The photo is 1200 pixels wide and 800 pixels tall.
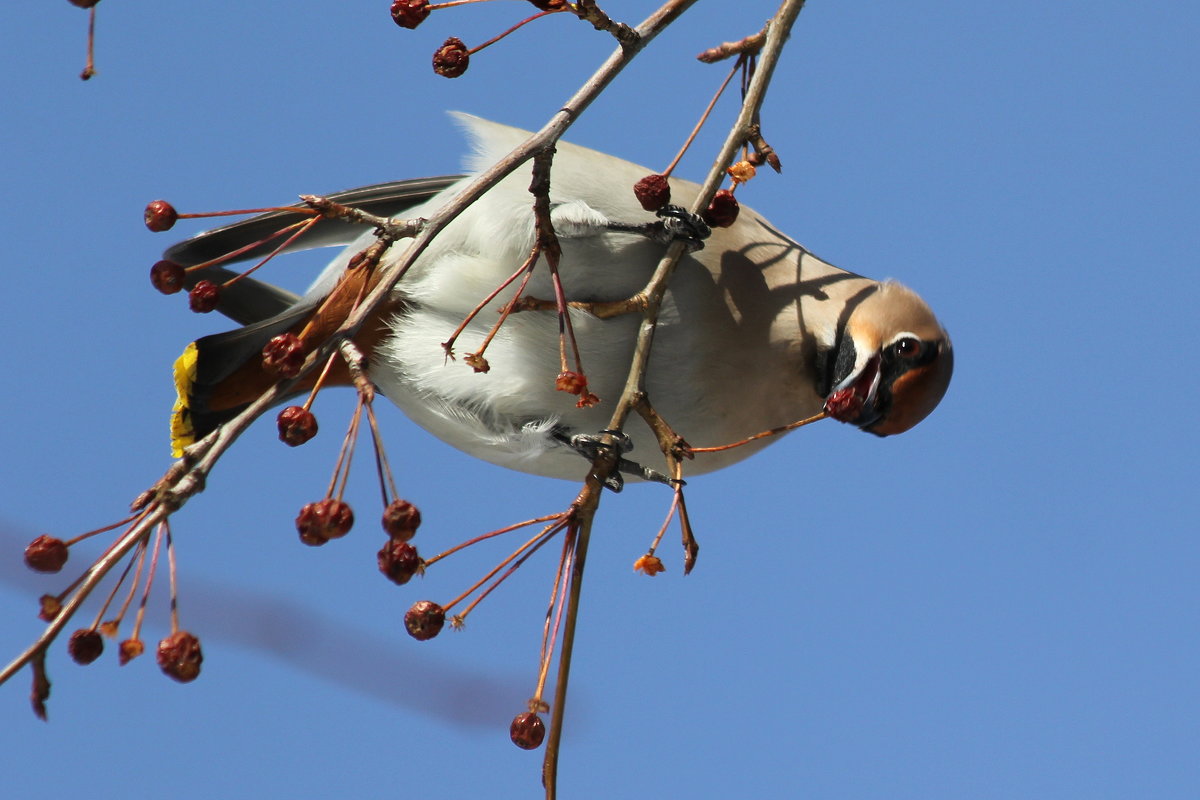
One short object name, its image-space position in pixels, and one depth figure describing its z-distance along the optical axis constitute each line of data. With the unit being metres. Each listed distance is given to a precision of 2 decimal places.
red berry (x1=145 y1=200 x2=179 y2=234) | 4.57
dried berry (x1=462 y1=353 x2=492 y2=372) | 4.54
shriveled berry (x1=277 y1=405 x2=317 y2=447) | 4.03
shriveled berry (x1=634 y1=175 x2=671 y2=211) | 5.37
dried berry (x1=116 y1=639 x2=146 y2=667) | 3.85
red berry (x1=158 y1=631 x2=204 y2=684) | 3.79
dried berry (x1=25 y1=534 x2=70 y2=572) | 3.86
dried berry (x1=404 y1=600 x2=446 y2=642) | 4.42
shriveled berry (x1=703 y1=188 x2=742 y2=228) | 5.79
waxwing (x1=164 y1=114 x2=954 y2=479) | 6.71
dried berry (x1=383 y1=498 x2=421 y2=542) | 3.99
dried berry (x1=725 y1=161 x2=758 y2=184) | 5.71
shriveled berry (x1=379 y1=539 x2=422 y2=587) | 4.11
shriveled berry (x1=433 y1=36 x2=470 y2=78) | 4.88
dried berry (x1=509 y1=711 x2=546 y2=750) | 4.59
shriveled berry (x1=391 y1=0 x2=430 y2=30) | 4.97
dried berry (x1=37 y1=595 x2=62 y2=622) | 3.58
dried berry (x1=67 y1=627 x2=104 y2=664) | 3.87
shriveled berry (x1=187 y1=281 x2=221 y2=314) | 4.94
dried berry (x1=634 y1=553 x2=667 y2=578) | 4.85
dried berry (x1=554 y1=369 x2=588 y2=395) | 4.73
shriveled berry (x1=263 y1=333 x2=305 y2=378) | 4.17
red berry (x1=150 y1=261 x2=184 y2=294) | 4.92
